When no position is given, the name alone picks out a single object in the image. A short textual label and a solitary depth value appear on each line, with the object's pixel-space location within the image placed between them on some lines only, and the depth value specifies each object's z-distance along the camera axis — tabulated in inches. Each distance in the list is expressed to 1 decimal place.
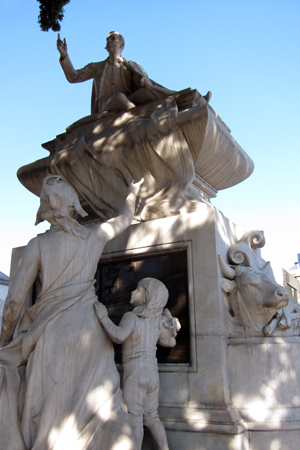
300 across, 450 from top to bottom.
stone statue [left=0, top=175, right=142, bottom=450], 121.7
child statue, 136.9
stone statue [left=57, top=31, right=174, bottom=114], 224.7
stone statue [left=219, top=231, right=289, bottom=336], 156.9
